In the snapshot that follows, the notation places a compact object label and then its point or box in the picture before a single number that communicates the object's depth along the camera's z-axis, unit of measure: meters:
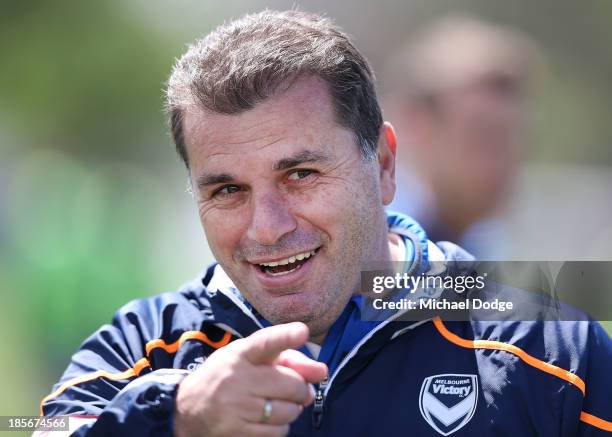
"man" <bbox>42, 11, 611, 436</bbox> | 4.11
